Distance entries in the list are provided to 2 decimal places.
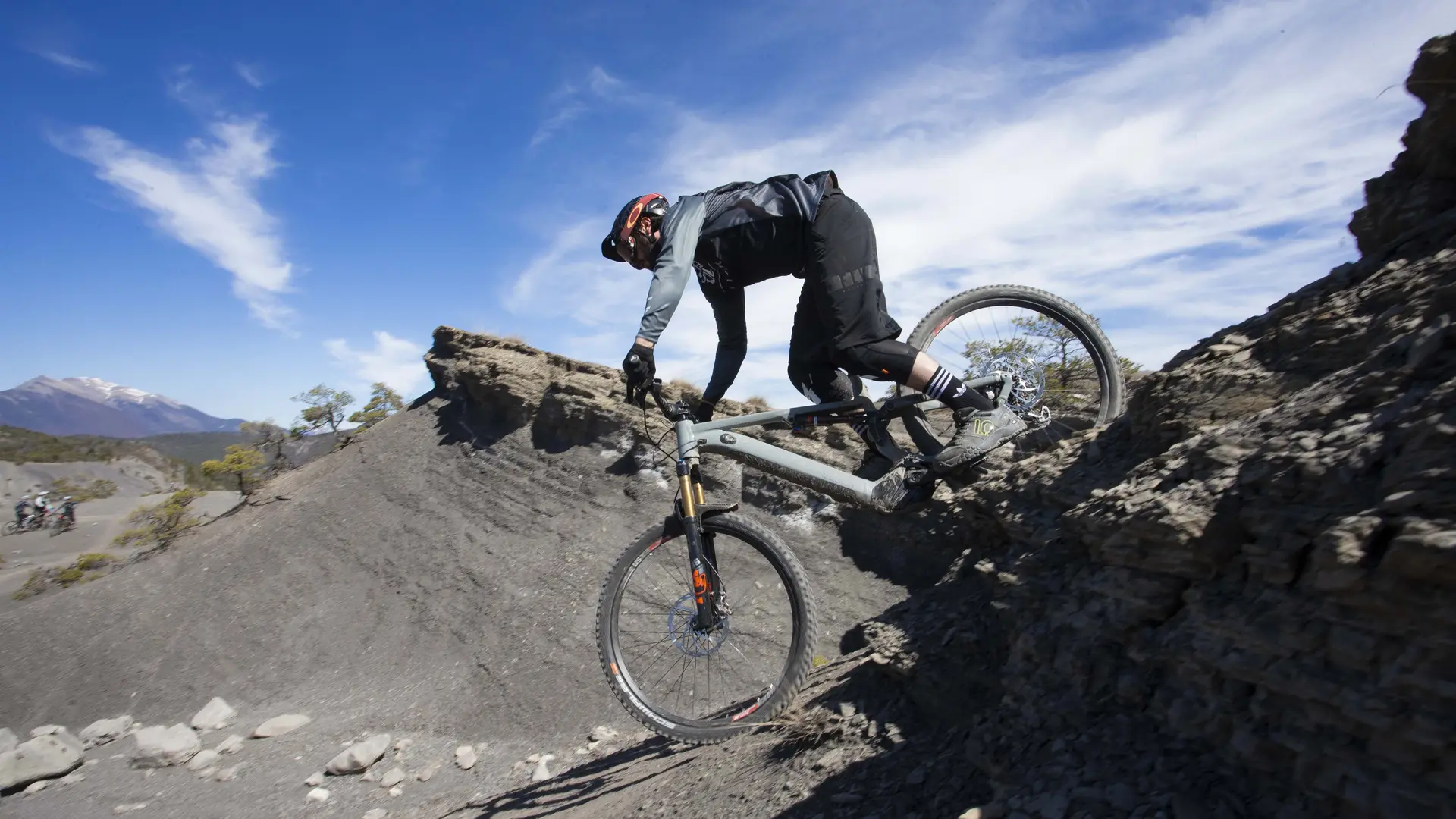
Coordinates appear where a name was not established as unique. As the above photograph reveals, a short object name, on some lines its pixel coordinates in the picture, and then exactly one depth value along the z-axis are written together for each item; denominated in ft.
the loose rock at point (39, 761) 26.18
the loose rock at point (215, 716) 30.25
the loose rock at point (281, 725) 28.19
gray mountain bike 12.21
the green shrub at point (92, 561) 49.34
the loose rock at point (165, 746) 26.55
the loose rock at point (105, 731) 30.68
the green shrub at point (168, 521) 44.14
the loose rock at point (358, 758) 23.61
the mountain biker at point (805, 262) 12.26
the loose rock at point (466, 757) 23.93
